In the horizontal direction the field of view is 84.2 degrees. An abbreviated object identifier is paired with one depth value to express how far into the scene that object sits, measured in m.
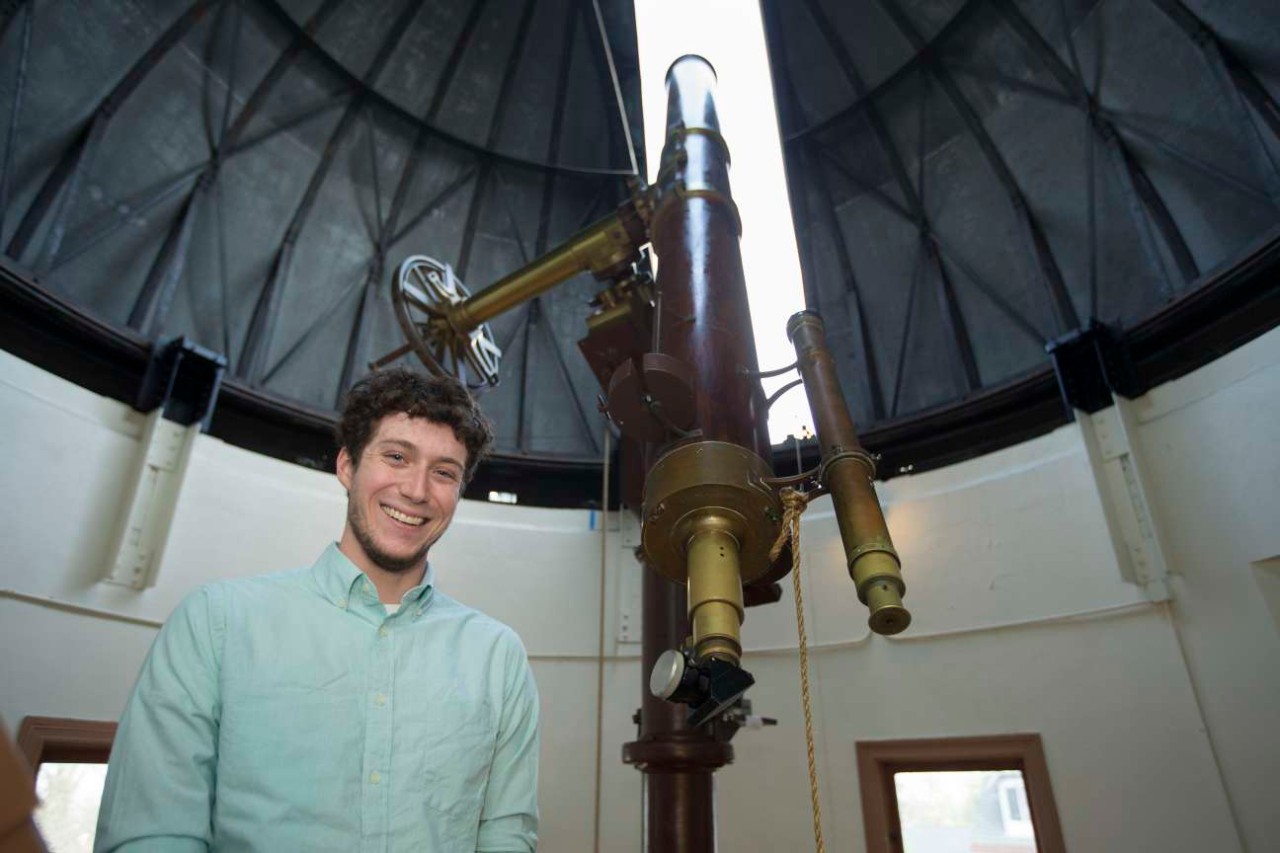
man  1.28
